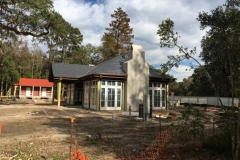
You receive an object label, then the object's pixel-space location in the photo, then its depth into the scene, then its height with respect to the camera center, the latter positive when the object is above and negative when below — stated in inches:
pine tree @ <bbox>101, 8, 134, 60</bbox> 1673.2 +439.7
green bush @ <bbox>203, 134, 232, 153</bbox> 222.2 -53.6
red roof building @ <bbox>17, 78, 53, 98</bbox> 1675.7 +24.7
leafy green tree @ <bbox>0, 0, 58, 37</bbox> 665.0 +243.7
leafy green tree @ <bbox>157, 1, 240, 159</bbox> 184.1 +52.8
